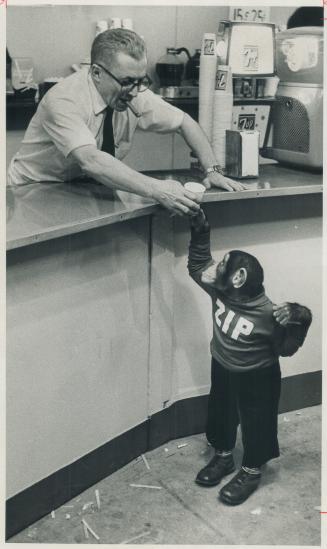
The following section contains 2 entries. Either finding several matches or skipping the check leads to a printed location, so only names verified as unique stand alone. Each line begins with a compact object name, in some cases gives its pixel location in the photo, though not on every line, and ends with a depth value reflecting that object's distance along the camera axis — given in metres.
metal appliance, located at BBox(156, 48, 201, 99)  3.00
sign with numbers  2.44
